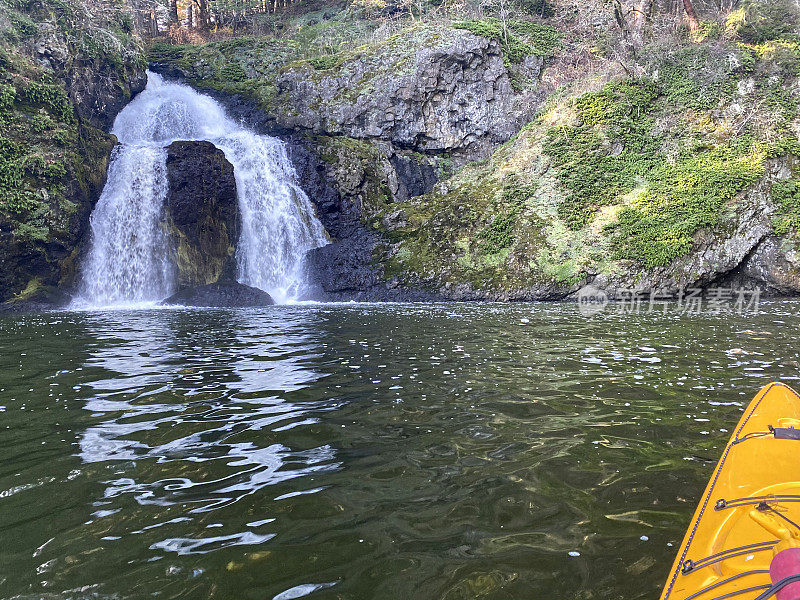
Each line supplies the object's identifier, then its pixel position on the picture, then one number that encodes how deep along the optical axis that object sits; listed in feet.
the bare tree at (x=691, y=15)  78.18
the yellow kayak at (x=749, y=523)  6.10
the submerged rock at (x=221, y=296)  64.75
